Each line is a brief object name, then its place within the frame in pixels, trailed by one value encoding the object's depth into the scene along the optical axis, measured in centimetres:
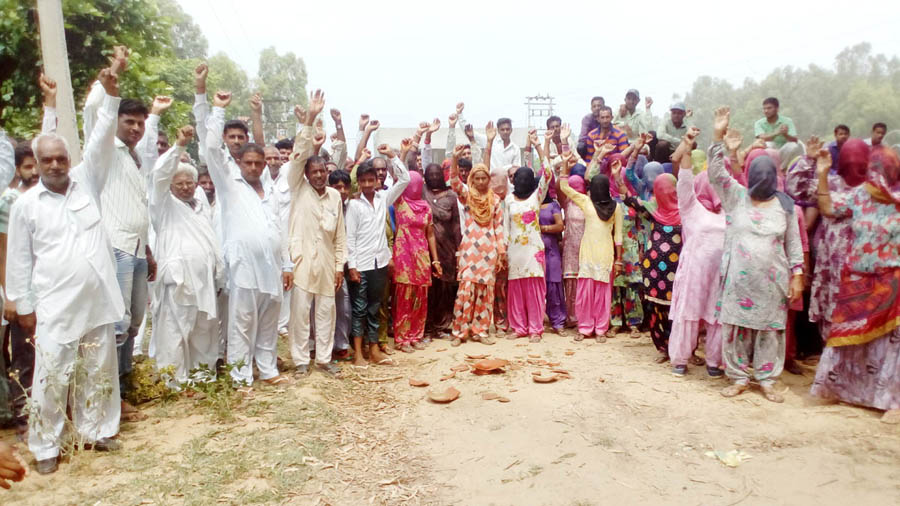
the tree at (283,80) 5962
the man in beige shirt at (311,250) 541
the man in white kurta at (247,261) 496
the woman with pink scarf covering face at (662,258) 574
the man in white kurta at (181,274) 471
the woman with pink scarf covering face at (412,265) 641
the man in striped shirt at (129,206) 430
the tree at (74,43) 849
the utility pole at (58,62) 518
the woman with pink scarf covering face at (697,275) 522
